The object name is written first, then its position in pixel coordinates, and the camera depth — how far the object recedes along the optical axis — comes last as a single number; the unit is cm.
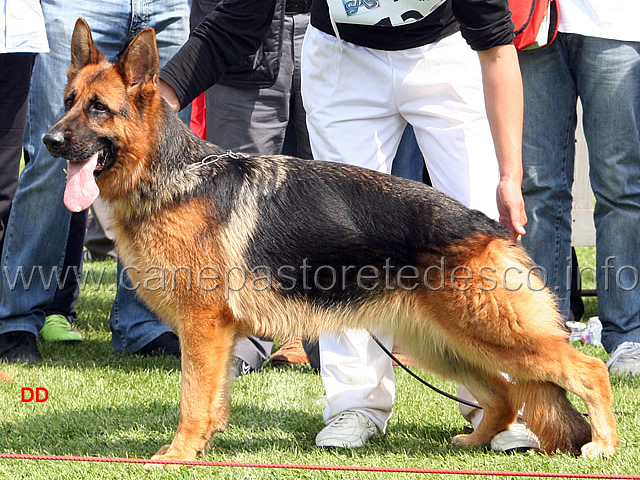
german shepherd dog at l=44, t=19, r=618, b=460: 598
